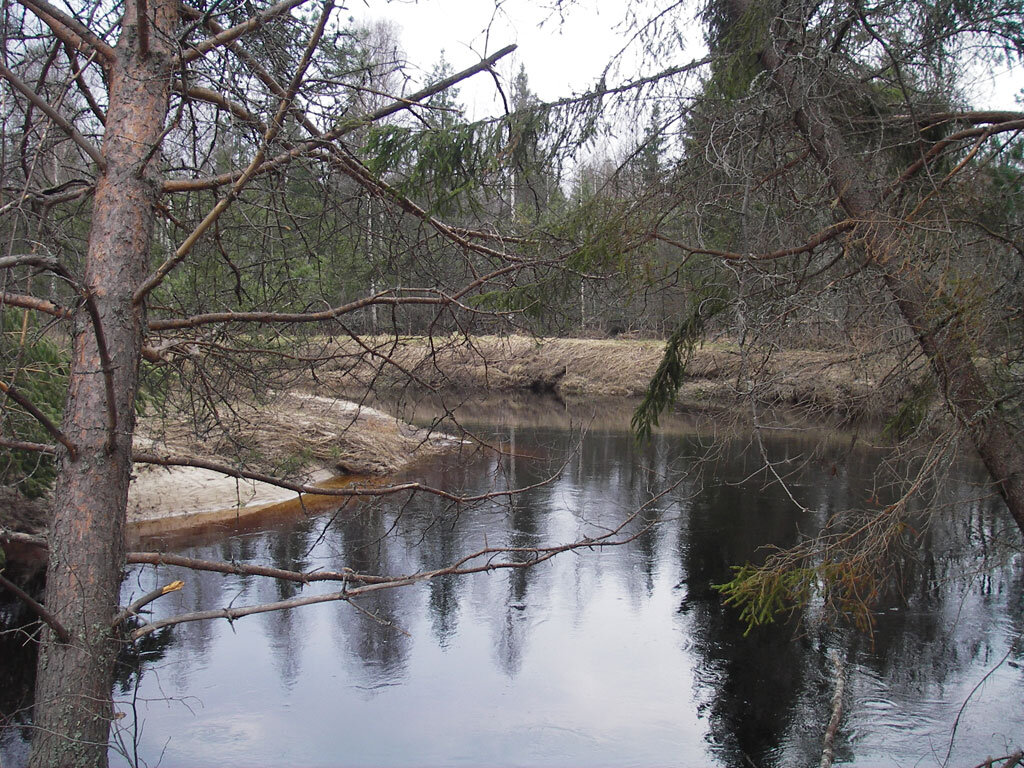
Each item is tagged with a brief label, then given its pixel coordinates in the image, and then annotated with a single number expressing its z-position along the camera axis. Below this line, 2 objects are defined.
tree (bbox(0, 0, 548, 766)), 2.82
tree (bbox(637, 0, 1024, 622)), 5.19
